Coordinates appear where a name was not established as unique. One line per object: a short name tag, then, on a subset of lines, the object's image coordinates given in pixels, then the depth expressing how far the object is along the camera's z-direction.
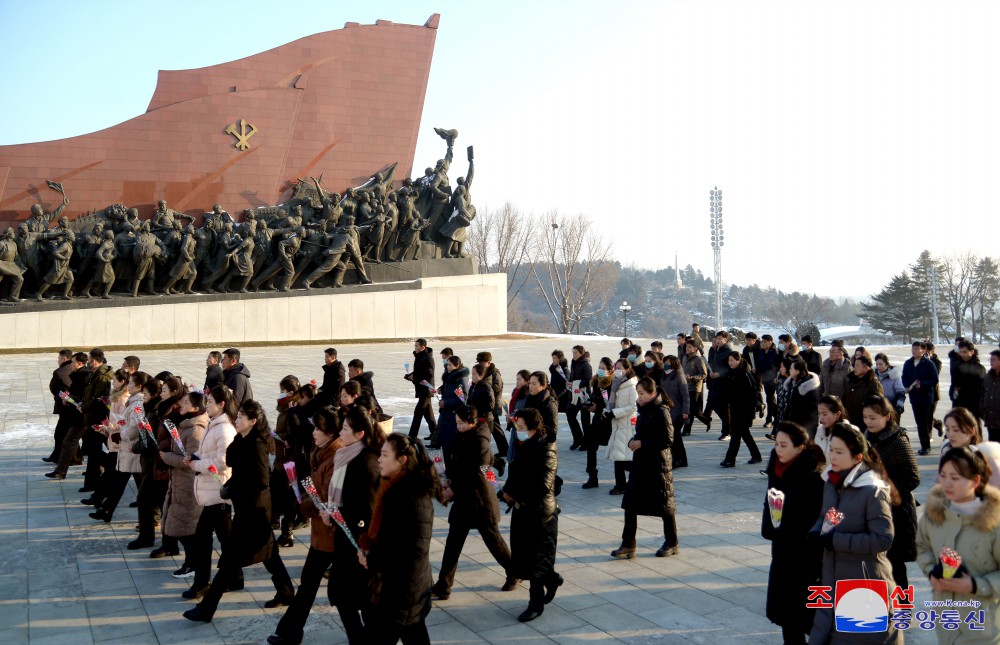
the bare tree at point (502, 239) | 42.66
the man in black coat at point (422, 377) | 9.74
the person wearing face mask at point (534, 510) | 4.59
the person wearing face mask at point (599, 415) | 7.84
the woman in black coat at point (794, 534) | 3.68
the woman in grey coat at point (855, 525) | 3.31
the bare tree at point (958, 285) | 46.44
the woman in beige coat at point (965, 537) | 3.00
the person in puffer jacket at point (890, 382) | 8.16
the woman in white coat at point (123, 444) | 6.35
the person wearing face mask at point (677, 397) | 8.32
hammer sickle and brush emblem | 25.14
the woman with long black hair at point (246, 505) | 4.53
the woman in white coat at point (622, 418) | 7.21
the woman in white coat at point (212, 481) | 4.84
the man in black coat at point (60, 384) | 8.80
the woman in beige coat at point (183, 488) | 5.16
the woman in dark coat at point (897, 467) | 4.21
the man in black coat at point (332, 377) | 8.41
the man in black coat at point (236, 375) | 8.05
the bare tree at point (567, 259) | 42.94
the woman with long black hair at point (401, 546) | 3.52
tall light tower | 32.78
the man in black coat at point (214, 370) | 8.77
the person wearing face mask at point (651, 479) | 5.44
